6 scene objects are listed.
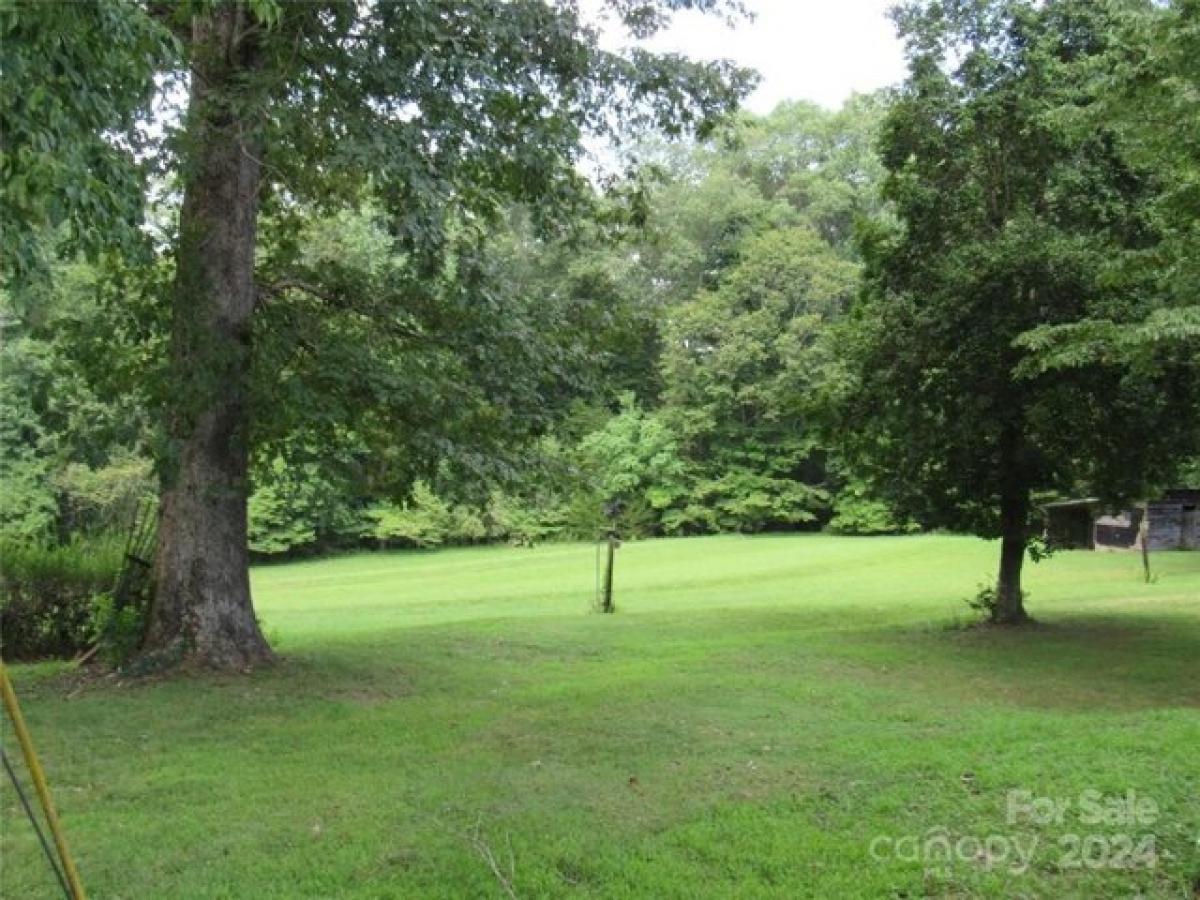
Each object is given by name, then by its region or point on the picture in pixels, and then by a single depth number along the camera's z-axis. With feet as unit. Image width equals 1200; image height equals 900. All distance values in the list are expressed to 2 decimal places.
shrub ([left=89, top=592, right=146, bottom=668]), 32.04
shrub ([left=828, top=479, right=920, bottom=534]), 146.51
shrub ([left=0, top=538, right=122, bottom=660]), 39.45
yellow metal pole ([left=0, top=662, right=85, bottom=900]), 10.48
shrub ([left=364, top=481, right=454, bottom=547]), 133.49
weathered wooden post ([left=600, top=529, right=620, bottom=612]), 59.93
